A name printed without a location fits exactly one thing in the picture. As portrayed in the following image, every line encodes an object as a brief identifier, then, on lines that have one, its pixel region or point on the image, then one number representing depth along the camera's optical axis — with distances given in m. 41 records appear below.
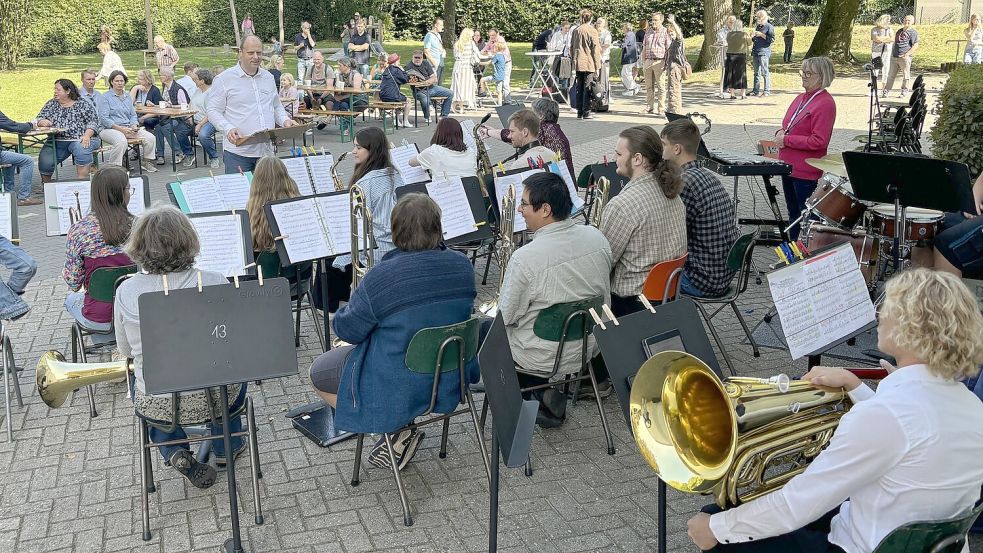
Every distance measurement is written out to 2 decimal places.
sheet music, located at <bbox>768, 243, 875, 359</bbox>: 3.55
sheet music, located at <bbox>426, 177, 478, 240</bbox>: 5.86
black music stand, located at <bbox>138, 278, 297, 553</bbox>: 3.24
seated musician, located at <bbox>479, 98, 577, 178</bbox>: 7.73
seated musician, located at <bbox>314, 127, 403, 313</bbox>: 5.98
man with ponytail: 4.89
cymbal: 6.49
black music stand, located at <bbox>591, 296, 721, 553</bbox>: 2.94
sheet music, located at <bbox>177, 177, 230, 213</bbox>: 5.85
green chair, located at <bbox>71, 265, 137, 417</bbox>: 4.95
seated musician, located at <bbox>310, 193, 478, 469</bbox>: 3.87
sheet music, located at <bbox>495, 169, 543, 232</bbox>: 6.21
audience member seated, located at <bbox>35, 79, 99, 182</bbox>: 11.21
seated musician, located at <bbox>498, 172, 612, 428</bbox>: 4.36
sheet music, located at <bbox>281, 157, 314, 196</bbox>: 6.59
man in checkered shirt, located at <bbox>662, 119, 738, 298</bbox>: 5.28
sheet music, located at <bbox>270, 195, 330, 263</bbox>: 5.25
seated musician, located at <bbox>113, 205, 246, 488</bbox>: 3.83
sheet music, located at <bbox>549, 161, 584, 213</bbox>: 6.59
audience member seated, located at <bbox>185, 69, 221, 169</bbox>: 12.46
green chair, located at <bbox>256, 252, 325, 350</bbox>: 5.58
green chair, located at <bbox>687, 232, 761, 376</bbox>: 5.27
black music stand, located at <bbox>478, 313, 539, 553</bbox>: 2.79
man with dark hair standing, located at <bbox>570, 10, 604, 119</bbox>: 15.82
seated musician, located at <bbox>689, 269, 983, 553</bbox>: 2.34
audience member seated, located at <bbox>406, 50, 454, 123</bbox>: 16.08
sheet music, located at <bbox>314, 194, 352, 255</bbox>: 5.42
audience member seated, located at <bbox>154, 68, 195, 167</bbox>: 12.80
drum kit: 6.05
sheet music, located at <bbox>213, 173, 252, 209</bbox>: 6.04
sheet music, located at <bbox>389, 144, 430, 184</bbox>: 7.20
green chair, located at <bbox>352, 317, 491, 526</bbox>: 3.85
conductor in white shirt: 7.77
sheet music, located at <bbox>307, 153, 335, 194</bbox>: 6.67
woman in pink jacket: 7.24
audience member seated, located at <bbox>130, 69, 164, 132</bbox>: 13.28
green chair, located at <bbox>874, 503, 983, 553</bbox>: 2.32
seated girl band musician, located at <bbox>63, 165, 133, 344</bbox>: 5.05
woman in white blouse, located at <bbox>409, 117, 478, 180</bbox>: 7.01
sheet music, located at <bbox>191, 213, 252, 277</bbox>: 5.01
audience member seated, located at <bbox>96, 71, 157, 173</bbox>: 11.48
